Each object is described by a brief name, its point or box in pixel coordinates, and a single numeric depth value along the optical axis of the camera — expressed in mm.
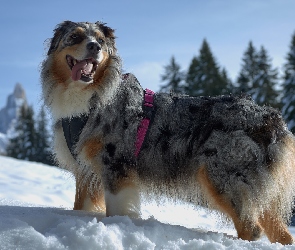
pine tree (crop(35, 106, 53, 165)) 32181
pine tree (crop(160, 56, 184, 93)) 26344
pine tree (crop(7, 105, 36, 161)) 32531
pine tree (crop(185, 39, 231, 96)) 24828
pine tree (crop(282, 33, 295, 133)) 18803
